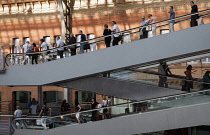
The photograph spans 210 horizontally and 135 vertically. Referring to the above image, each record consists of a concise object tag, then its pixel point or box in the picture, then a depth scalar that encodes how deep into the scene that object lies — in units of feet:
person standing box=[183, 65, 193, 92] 71.72
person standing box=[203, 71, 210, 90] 68.34
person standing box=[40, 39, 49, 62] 89.97
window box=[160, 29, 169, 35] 70.44
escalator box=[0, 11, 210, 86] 67.62
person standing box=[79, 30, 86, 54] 77.98
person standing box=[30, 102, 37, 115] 93.81
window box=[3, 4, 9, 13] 136.56
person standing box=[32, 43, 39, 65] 83.12
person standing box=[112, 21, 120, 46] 75.05
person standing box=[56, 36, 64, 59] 81.00
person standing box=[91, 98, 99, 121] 75.42
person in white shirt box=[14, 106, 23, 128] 87.25
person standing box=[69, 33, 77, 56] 78.89
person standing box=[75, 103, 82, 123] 76.13
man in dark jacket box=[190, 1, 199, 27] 68.64
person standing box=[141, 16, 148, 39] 72.48
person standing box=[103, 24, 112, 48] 76.59
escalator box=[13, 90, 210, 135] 67.77
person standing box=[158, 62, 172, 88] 75.36
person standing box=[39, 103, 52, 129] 79.25
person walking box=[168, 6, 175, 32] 70.96
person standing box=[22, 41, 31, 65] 83.91
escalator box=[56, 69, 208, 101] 74.90
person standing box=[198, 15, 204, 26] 68.33
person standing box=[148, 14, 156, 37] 72.87
